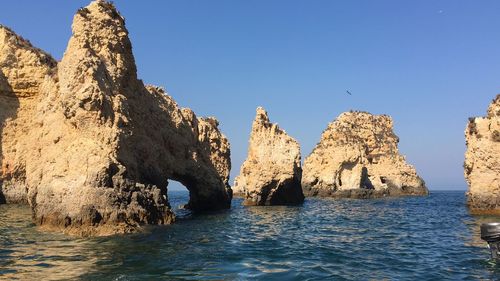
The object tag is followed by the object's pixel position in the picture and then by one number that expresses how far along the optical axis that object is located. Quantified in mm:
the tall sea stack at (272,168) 43156
